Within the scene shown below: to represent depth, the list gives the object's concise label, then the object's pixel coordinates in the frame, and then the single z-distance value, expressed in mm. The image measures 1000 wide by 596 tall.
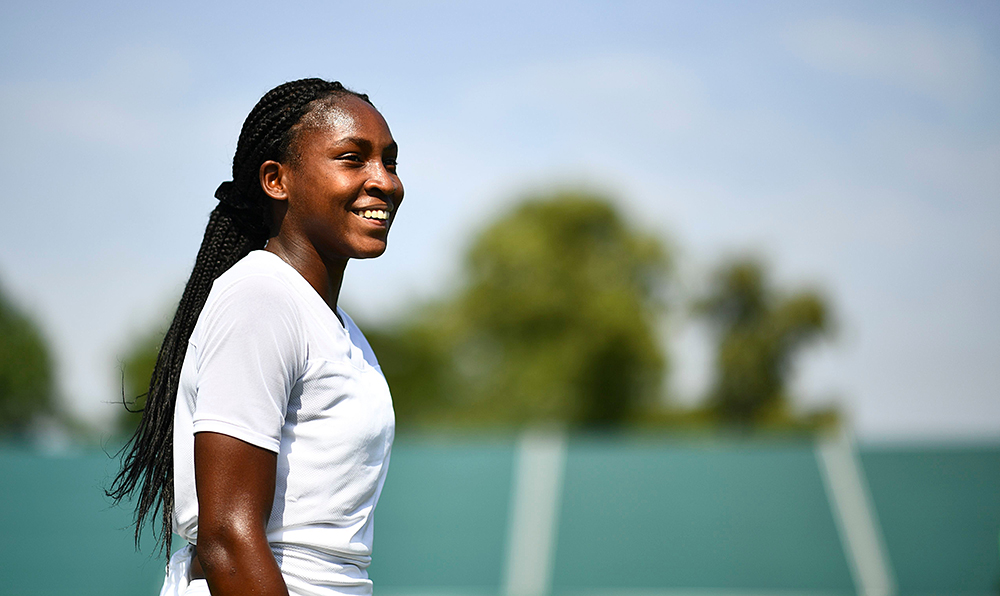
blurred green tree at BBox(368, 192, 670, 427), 43719
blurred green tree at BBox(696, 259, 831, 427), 42875
